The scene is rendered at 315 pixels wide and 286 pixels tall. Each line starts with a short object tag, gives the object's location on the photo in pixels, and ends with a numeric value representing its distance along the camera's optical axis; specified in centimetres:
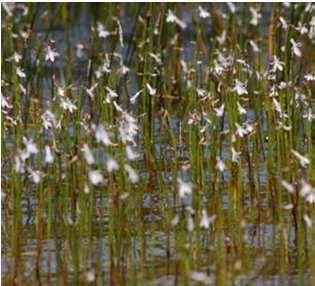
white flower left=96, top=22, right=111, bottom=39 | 1331
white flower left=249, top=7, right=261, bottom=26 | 1609
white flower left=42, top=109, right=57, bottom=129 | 977
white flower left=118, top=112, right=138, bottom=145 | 968
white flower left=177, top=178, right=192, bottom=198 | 855
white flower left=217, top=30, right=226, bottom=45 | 1507
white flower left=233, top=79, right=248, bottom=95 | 1114
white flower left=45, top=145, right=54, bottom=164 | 939
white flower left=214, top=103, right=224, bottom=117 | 1123
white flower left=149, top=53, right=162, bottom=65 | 1350
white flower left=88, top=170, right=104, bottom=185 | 891
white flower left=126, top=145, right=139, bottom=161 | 919
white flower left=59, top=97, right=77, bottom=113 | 1051
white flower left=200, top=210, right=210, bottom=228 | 867
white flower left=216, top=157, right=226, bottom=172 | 978
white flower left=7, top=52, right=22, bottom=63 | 1198
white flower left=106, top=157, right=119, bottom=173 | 868
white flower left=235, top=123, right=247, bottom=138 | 1071
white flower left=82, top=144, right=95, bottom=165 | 881
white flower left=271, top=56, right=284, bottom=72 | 1173
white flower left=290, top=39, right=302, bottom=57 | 1152
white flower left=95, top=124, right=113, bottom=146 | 866
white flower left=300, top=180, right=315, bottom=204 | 863
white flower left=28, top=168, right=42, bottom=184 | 966
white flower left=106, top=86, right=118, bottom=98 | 1139
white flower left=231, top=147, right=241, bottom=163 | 1066
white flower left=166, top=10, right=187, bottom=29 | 1341
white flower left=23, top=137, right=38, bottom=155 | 927
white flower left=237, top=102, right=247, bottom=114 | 1134
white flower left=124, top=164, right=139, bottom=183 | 900
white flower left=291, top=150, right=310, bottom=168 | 941
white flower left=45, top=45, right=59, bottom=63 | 1144
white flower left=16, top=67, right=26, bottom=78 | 1179
